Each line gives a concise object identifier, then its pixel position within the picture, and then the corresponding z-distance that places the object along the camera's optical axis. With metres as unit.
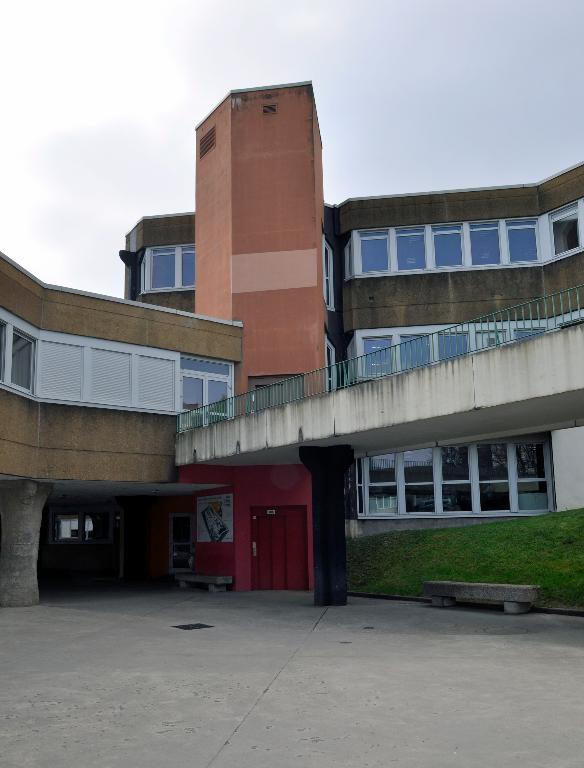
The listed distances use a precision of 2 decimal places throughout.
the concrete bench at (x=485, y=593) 16.12
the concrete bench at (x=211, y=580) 22.62
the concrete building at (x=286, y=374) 14.84
